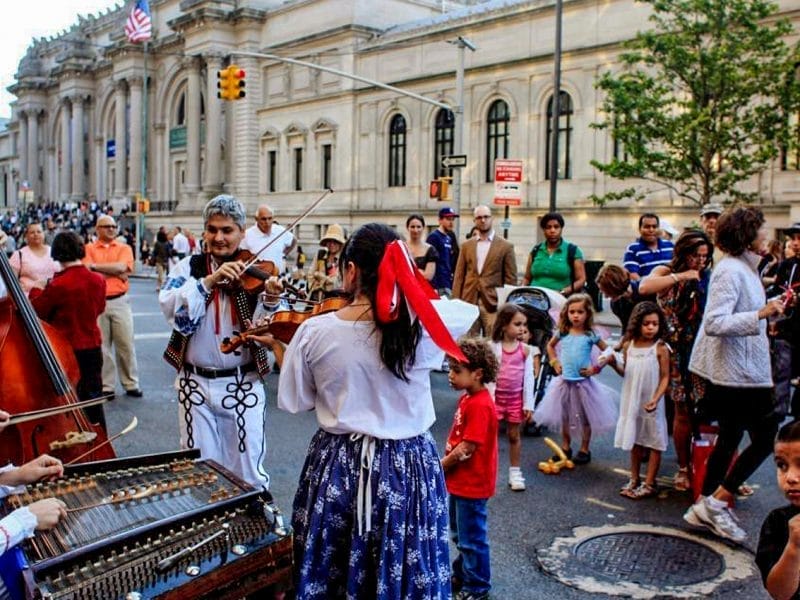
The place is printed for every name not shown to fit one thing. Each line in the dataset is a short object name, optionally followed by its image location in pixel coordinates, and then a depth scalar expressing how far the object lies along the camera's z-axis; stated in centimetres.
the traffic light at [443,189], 2309
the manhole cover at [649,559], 509
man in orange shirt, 976
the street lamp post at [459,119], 2303
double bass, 447
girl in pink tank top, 710
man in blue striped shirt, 836
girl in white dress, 658
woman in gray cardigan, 548
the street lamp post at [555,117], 2088
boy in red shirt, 466
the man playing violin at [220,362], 473
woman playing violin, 335
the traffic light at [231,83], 2178
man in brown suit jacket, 1027
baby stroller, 888
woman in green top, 905
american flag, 4531
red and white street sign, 1836
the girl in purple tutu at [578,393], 741
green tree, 2142
